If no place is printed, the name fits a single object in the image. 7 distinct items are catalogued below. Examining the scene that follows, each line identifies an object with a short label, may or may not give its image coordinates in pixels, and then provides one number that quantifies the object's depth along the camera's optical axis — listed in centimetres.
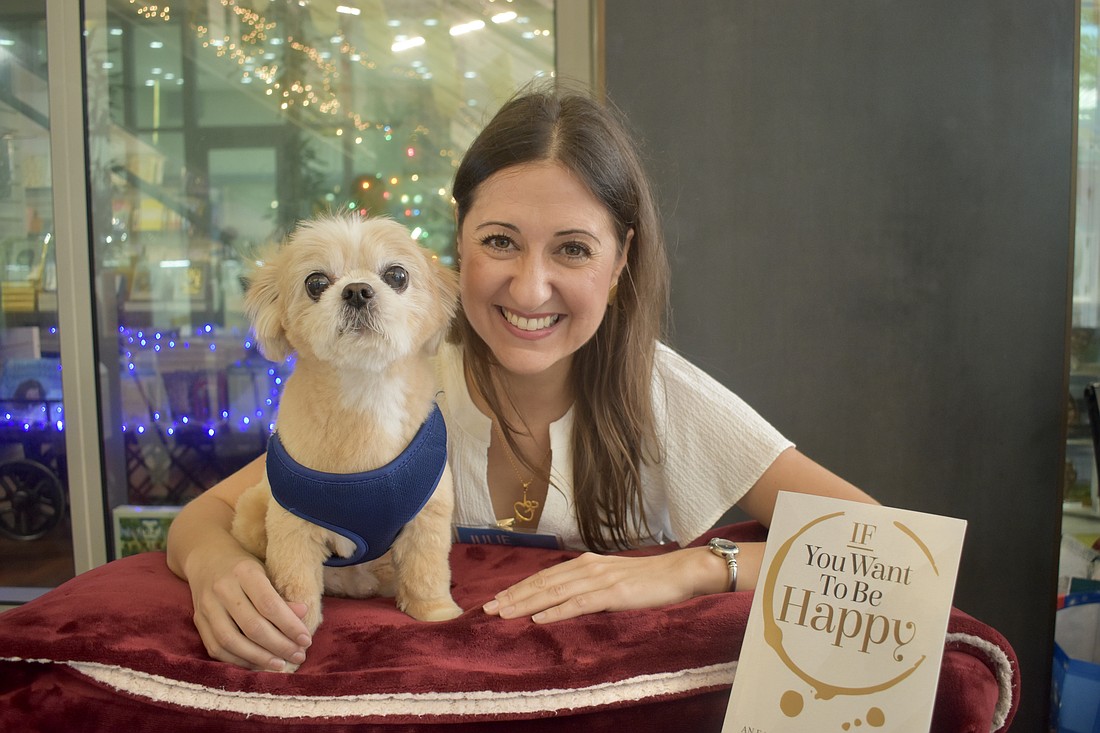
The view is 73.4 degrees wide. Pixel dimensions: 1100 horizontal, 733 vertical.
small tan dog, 90
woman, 106
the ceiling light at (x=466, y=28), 269
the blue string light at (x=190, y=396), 290
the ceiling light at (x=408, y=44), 274
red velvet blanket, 78
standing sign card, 66
